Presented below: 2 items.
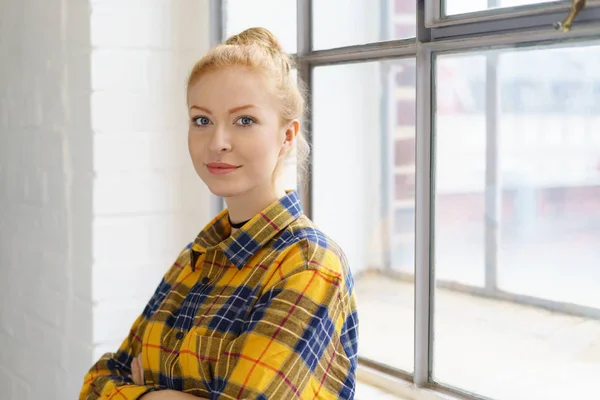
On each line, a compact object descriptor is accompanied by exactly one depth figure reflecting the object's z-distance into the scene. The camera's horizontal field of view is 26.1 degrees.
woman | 1.79
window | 1.92
